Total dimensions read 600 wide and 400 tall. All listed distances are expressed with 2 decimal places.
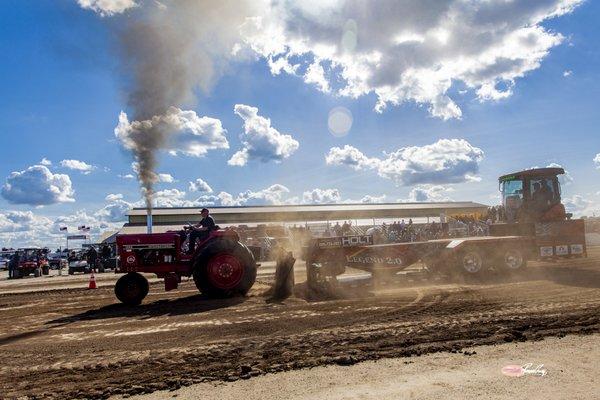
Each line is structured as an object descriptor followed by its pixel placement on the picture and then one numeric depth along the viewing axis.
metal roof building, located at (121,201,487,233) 47.81
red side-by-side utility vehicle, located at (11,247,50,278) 27.81
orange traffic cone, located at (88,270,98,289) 15.28
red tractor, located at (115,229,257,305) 10.48
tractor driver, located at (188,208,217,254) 10.94
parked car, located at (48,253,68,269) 37.38
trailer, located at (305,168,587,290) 11.88
